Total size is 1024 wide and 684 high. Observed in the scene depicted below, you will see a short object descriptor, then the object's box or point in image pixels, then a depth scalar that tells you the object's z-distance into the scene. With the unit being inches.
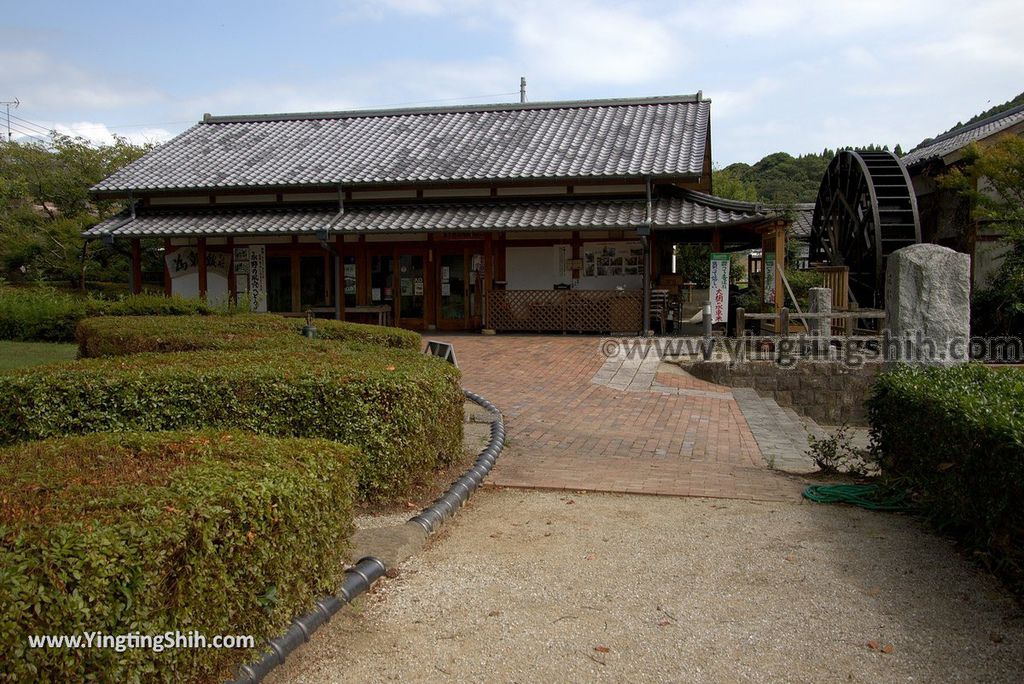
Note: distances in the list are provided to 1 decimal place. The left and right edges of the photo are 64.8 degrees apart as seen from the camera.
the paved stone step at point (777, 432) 321.1
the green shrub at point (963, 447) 171.5
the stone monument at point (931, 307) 295.1
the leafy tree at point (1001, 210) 640.4
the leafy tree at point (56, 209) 1034.1
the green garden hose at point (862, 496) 239.6
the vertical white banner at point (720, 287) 650.8
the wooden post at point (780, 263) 672.4
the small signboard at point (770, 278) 699.4
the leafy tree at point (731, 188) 1533.0
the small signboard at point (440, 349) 402.6
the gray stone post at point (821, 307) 547.5
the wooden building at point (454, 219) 739.3
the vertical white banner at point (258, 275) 839.7
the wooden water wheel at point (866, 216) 762.2
